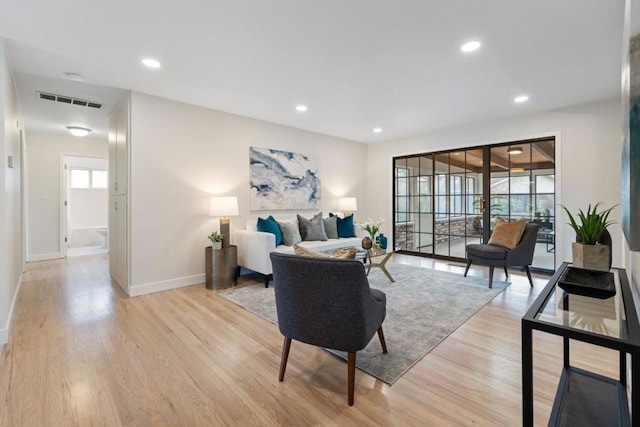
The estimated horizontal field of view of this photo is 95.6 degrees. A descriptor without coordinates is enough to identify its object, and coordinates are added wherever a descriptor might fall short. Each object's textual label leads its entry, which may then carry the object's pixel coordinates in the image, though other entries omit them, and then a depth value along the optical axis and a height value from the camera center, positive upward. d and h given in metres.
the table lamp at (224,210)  3.81 +0.02
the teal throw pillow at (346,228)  5.12 -0.30
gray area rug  2.05 -1.00
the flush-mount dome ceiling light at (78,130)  4.86 +1.40
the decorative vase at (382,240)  5.21 -0.52
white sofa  3.71 -0.50
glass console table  0.88 -0.40
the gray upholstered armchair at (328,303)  1.56 -0.51
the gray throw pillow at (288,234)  4.30 -0.34
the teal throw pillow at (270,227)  4.13 -0.22
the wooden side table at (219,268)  3.71 -0.73
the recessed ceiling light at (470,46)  2.41 +1.40
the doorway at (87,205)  7.28 +0.19
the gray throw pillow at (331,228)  5.00 -0.29
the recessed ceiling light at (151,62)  2.70 +1.42
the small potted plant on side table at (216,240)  3.74 -0.37
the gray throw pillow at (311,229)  4.64 -0.28
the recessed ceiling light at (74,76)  3.00 +1.42
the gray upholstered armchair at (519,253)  3.66 -0.54
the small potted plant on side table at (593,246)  1.68 -0.21
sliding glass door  4.43 +0.27
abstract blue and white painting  4.61 +0.53
